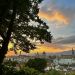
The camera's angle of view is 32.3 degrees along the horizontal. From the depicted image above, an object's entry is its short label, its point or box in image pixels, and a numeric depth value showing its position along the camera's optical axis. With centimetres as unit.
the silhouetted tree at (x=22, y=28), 1037
